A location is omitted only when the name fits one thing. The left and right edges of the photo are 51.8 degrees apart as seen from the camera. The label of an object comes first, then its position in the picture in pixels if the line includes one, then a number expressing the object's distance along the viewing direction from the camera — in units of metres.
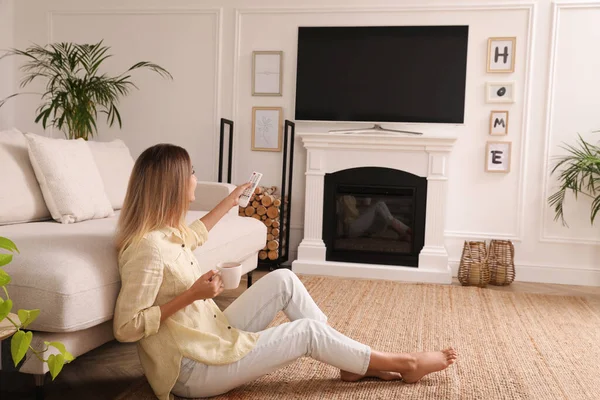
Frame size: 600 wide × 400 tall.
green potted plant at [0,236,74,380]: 1.08
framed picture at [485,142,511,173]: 4.54
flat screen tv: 4.56
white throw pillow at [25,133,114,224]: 2.76
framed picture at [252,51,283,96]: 4.83
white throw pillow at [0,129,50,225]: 2.62
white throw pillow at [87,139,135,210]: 3.38
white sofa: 1.83
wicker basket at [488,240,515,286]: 4.30
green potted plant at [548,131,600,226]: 4.25
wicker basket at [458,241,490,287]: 4.25
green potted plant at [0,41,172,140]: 4.44
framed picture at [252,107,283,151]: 4.86
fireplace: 4.43
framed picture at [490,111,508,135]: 4.52
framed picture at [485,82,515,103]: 4.51
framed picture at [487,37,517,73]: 4.50
